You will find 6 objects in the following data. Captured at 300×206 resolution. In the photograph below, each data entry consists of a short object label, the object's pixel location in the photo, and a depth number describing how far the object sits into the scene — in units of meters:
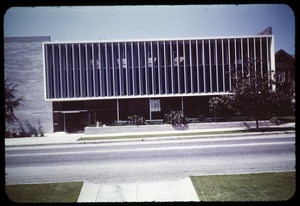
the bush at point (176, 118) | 25.16
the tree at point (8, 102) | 22.06
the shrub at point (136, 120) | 26.20
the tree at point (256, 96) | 20.22
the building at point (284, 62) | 33.78
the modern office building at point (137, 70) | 27.72
